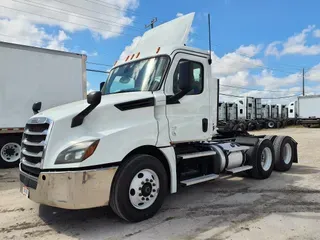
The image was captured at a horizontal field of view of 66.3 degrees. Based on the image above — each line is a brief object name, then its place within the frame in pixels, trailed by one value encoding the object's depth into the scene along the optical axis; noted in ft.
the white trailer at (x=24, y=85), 25.82
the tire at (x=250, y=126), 85.27
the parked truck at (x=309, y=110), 90.98
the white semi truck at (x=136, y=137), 10.98
